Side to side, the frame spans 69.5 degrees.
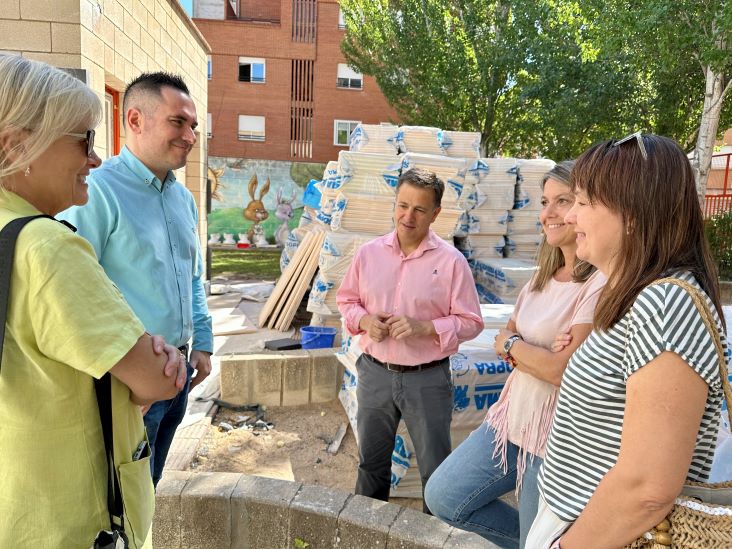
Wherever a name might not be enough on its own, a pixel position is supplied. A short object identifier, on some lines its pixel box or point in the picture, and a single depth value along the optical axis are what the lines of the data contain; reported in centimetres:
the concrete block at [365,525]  230
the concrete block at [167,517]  247
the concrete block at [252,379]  531
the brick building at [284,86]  2559
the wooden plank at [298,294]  859
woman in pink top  209
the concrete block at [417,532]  220
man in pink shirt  300
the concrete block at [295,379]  537
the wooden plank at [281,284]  870
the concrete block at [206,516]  247
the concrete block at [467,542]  215
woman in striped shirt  113
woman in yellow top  118
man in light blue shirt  238
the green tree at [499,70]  1510
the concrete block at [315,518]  238
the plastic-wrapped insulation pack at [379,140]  764
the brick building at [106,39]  487
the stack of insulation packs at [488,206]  805
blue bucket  650
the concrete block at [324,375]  543
